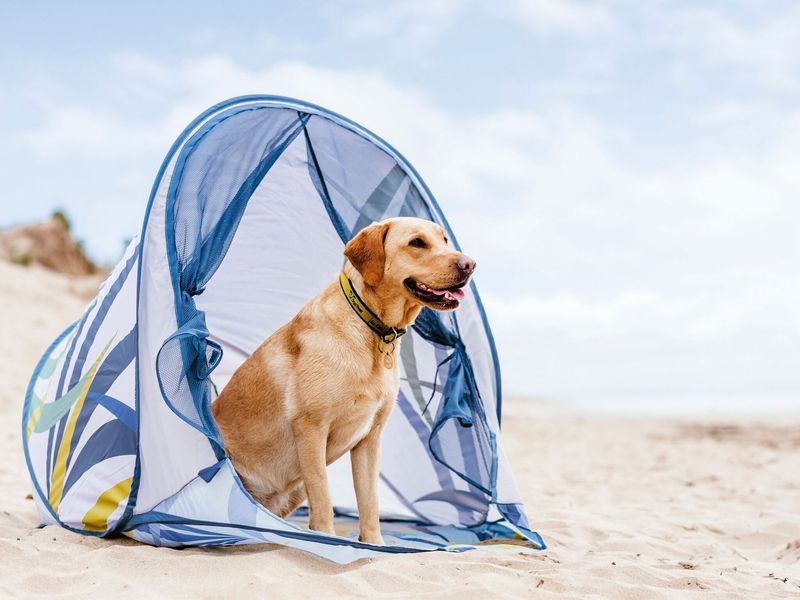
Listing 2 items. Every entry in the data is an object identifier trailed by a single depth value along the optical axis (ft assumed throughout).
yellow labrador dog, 11.12
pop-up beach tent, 10.84
